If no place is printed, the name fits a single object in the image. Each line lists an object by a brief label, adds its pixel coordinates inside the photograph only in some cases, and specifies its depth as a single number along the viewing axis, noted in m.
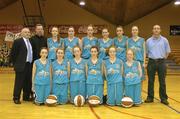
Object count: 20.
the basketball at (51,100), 4.42
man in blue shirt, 4.68
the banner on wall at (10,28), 12.85
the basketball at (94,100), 4.42
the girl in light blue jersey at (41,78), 4.56
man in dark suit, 4.64
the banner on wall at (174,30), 13.15
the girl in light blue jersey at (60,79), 4.60
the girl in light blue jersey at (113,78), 4.51
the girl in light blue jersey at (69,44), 4.88
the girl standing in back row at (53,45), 4.86
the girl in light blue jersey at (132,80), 4.55
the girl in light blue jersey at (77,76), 4.61
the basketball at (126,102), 4.40
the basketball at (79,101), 4.44
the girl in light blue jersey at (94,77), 4.57
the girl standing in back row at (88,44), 4.90
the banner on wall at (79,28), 12.93
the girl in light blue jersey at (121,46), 4.84
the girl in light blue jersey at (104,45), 4.85
